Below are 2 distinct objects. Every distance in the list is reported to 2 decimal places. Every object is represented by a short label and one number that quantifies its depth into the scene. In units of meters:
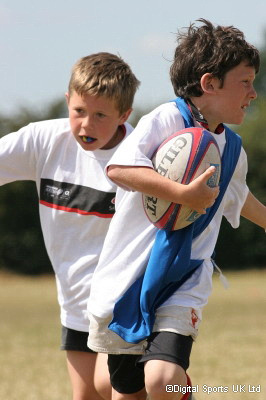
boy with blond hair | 9.84
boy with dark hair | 7.77
